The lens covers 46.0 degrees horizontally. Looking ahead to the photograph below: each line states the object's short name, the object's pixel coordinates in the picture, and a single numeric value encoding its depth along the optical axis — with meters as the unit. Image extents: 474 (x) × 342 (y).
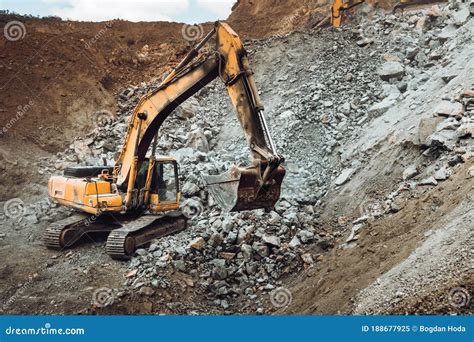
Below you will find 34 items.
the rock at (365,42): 14.46
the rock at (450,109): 8.51
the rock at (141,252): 8.16
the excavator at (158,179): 6.25
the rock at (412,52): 12.88
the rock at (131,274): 7.63
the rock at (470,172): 6.99
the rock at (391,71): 12.45
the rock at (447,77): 10.24
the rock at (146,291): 7.16
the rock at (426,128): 8.60
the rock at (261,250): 8.00
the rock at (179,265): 7.77
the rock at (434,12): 13.90
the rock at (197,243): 8.10
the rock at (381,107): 11.26
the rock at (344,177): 9.79
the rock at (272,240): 8.09
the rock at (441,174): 7.56
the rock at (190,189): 9.82
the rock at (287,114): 12.53
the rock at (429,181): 7.63
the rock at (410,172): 8.34
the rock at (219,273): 7.70
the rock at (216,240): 8.22
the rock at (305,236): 8.34
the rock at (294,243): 8.19
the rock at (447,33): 12.71
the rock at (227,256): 8.01
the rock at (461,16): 12.74
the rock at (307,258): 7.91
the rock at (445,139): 8.05
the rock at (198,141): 12.38
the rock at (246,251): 7.95
